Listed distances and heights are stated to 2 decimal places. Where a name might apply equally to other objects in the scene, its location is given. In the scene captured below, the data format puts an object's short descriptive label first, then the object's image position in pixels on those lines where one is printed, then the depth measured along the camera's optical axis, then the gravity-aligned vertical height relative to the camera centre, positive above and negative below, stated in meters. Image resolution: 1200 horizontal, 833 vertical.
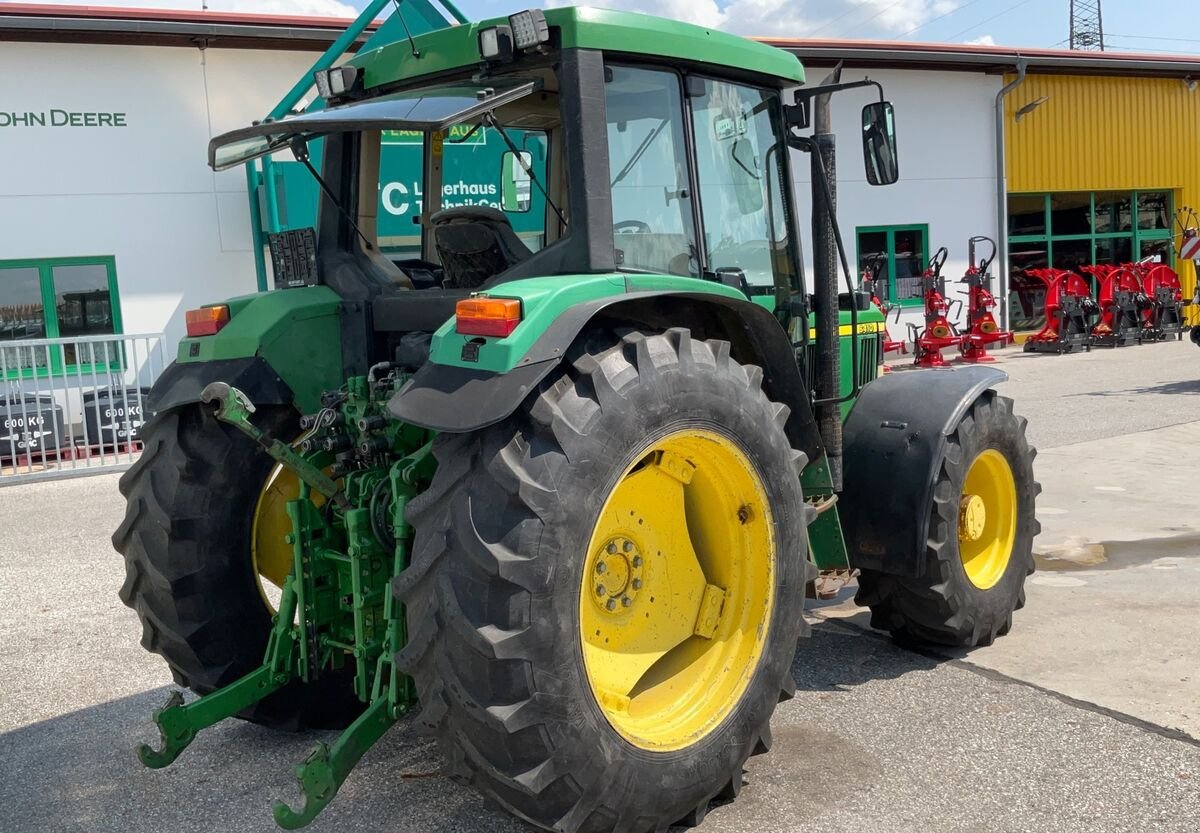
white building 12.98 +2.28
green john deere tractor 2.74 -0.45
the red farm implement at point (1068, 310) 17.95 -0.63
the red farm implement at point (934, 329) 16.52 -0.74
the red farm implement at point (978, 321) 16.95 -0.67
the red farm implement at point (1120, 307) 18.53 -0.67
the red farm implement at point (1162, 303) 19.02 -0.65
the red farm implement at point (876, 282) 16.84 +0.05
